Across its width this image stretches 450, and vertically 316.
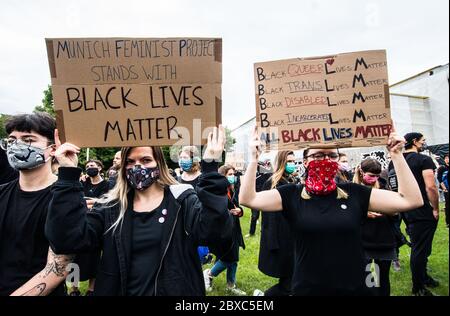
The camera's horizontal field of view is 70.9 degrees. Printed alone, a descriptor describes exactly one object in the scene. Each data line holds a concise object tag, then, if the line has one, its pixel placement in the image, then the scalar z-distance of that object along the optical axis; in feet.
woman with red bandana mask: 8.00
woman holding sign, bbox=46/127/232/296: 6.84
